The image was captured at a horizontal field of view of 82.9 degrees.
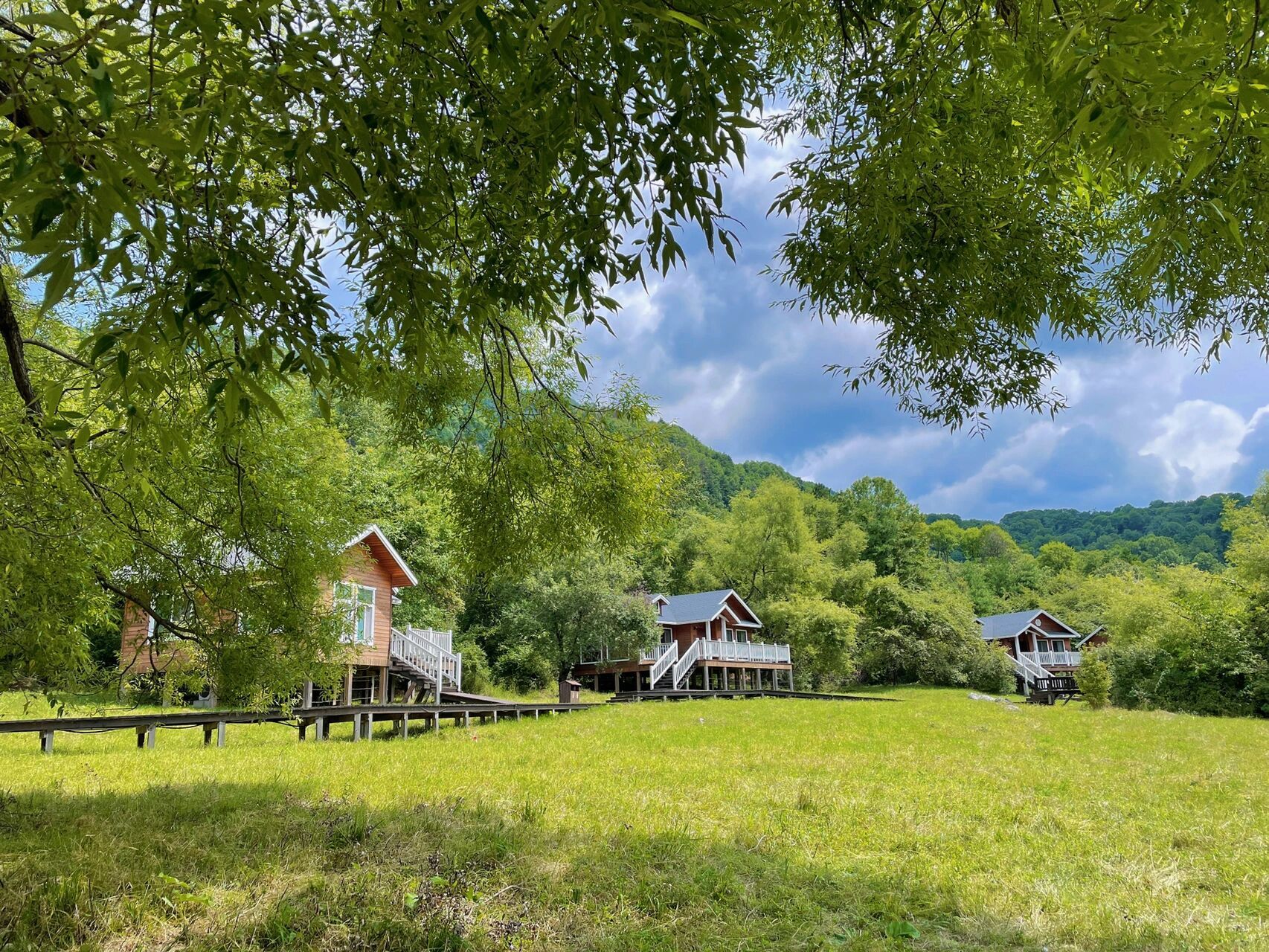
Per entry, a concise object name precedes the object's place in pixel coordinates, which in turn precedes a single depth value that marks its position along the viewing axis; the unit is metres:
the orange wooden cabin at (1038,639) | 45.00
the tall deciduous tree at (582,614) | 28.75
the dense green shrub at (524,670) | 29.72
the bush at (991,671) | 36.53
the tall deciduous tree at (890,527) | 50.53
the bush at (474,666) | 27.77
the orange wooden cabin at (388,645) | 20.31
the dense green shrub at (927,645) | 37.00
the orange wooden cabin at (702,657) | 31.73
